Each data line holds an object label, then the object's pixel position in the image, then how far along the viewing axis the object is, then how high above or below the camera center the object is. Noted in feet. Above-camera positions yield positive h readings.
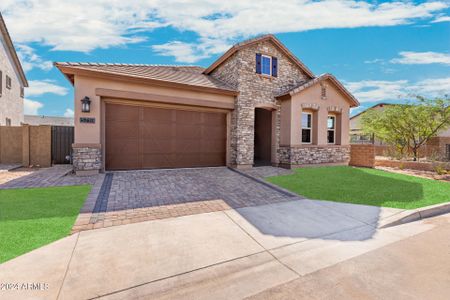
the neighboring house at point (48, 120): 120.98 +13.57
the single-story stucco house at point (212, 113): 30.04 +5.23
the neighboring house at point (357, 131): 79.60 +7.37
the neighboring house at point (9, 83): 51.44 +15.42
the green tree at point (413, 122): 47.55 +5.46
